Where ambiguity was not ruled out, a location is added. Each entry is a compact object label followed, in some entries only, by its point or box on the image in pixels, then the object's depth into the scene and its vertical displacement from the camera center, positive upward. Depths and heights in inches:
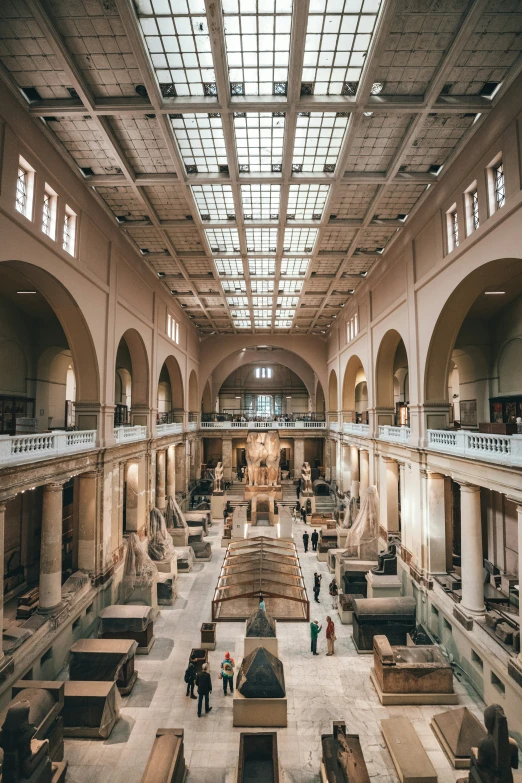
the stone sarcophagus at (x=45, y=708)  291.0 -204.5
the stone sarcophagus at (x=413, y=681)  374.3 -230.2
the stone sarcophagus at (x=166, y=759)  262.7 -217.8
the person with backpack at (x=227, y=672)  385.1 -227.6
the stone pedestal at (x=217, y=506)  1032.2 -207.2
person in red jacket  448.5 -225.7
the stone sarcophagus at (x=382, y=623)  458.3 -216.9
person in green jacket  448.8 -221.4
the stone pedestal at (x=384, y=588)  555.5 -216.6
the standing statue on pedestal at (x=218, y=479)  1062.4 -146.2
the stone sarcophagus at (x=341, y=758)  263.4 -217.0
